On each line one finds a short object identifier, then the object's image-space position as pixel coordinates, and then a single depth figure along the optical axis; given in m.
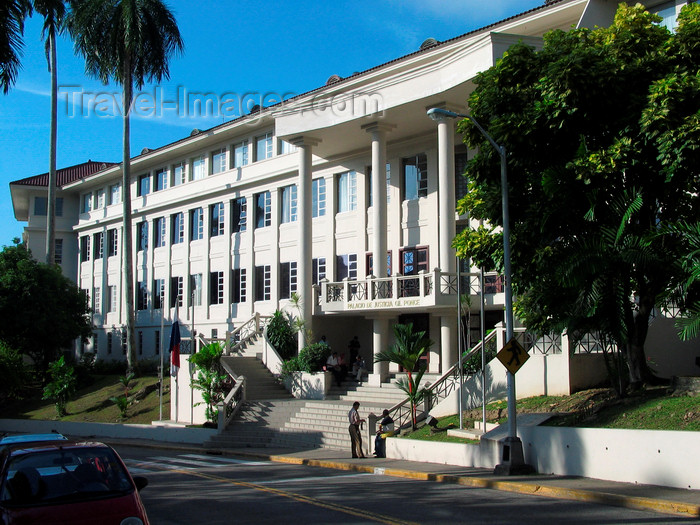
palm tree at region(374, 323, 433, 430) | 21.81
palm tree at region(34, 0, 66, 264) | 44.41
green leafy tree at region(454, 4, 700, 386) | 15.23
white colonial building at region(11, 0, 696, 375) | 26.09
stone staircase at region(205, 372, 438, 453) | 24.06
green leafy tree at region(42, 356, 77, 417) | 36.59
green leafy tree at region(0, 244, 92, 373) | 41.69
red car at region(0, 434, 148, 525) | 7.48
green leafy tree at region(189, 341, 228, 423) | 29.11
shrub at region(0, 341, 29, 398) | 38.34
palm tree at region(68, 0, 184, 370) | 38.28
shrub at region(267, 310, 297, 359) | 31.26
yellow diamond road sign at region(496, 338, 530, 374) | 15.73
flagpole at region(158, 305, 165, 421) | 32.28
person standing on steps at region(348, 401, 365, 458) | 20.45
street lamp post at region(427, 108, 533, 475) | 15.52
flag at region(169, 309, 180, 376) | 31.14
